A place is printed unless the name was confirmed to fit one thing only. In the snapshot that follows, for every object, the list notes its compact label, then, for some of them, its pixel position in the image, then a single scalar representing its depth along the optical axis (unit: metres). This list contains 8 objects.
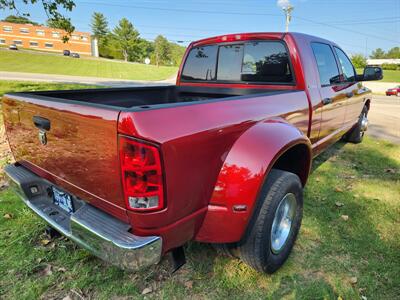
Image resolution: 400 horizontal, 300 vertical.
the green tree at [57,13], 7.30
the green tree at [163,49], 96.36
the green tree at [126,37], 80.50
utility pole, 32.12
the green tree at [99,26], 89.12
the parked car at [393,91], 25.55
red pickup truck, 1.46
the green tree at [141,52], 84.08
